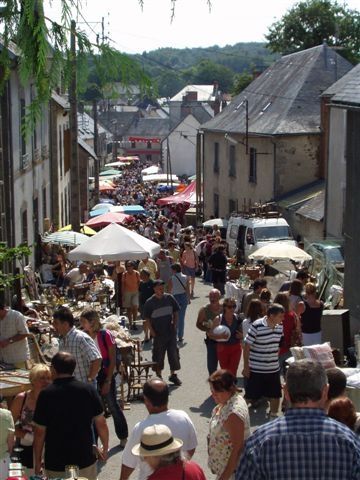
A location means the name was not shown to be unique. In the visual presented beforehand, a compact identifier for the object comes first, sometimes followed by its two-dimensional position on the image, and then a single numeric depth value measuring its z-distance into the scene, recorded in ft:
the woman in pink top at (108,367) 33.68
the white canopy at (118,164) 307.58
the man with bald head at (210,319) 43.39
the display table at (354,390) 32.65
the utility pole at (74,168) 83.46
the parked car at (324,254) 74.33
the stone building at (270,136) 126.00
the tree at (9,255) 37.88
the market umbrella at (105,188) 204.18
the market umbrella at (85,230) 95.01
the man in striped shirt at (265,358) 37.32
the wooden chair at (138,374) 42.73
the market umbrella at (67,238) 78.69
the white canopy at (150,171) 272.51
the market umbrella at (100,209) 137.86
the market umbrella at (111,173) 261.03
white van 93.69
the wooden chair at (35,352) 42.88
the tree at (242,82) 214.69
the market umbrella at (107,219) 101.93
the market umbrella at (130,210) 134.72
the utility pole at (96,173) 167.63
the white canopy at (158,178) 230.68
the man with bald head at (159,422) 22.67
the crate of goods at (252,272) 76.94
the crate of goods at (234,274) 79.51
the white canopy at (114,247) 60.59
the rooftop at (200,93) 398.11
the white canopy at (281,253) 72.28
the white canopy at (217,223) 120.21
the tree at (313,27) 193.88
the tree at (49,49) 23.56
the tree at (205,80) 635.33
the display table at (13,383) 32.07
